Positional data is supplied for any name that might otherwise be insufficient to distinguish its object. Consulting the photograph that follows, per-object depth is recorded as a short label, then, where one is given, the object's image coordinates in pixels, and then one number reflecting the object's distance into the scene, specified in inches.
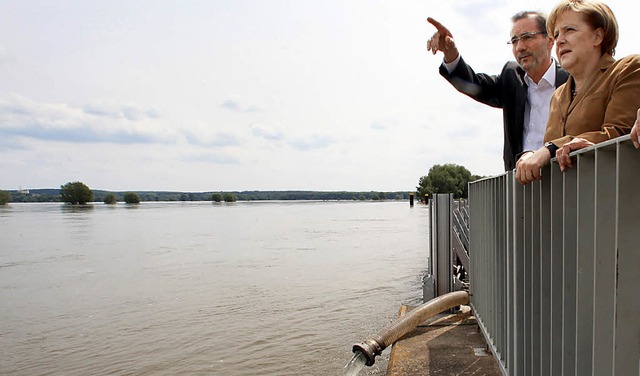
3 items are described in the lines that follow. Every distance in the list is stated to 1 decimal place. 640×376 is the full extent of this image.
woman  71.4
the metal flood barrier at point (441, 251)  227.5
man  123.8
